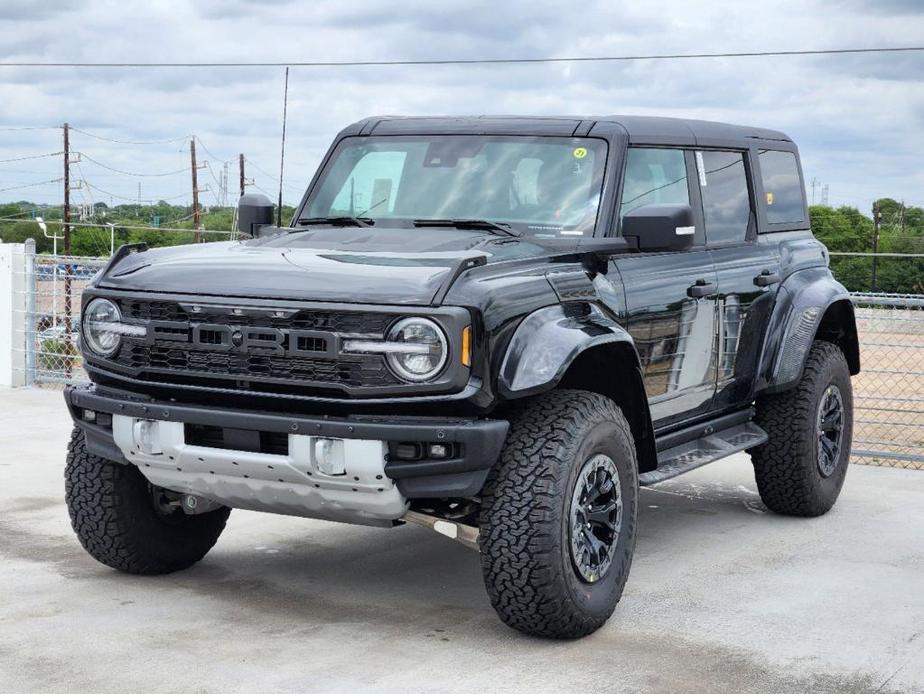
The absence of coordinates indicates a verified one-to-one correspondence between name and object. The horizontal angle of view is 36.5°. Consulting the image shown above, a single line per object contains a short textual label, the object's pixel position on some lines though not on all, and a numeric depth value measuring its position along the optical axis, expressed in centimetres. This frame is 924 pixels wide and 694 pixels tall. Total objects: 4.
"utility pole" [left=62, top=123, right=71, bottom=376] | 5712
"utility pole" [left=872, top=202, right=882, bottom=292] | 7239
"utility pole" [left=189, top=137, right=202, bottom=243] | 6266
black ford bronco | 474
